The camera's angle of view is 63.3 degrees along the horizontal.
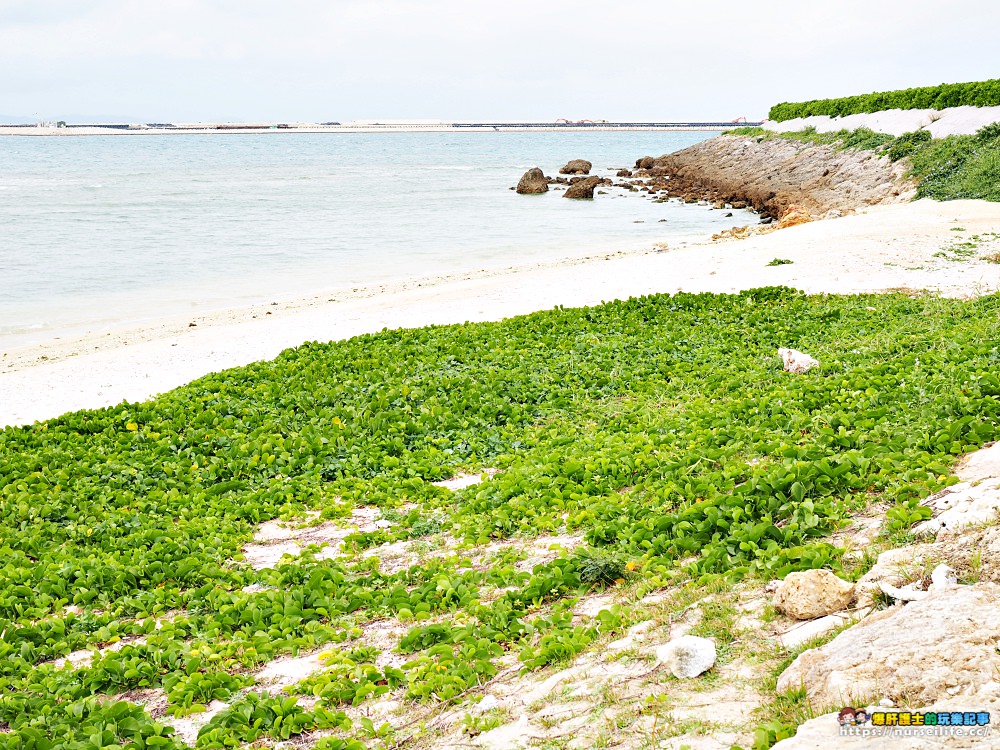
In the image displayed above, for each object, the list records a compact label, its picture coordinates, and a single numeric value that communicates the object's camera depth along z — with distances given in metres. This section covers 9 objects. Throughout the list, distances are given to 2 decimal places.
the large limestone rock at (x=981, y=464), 6.96
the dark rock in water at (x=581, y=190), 60.69
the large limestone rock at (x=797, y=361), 12.00
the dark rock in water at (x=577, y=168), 80.00
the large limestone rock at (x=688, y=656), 5.11
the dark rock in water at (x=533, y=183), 65.75
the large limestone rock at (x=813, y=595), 5.37
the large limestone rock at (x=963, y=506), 5.83
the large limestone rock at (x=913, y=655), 4.10
